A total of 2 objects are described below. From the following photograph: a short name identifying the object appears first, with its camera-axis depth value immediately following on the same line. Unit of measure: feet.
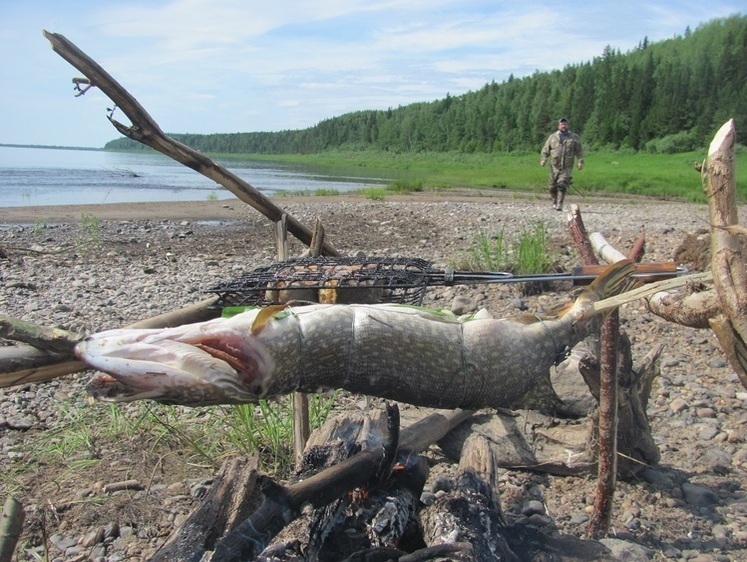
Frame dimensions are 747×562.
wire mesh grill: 9.16
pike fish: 6.61
